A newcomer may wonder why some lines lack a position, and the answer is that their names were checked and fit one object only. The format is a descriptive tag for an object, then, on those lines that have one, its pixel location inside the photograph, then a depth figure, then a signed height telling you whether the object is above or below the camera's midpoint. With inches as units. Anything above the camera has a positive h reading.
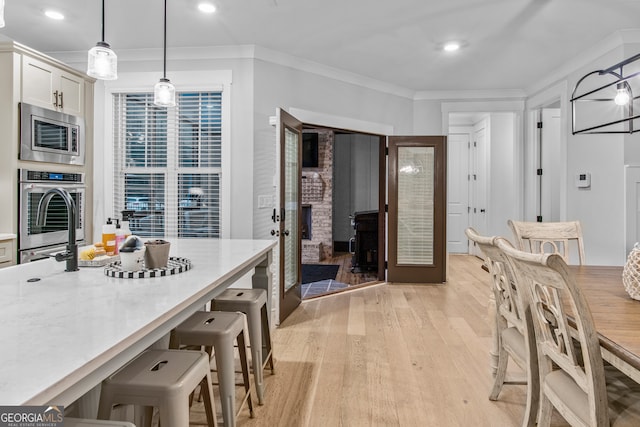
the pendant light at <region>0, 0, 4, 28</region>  46.4 +24.3
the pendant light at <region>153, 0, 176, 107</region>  92.4 +28.9
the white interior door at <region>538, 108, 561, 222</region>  202.2 +22.8
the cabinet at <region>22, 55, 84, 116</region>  120.5 +42.2
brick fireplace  296.8 +11.6
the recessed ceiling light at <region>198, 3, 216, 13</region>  118.6 +63.9
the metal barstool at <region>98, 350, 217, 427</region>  44.6 -20.4
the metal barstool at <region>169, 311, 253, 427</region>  63.2 -21.2
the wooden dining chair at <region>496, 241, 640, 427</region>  45.7 -19.4
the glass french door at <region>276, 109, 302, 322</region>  135.9 +0.4
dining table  43.6 -14.3
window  153.9 +20.2
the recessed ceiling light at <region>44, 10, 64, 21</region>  123.0 +63.8
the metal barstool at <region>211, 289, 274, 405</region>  81.3 -20.4
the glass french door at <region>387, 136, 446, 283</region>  199.9 +2.7
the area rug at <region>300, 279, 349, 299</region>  186.6 -37.9
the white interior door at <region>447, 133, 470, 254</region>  301.7 +15.9
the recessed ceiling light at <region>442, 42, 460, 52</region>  146.2 +64.5
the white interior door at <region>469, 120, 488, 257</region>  279.3 +25.5
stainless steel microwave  118.4 +25.6
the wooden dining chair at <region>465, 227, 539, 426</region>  64.8 -22.4
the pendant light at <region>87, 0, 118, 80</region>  73.0 +28.9
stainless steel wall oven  118.3 +0.1
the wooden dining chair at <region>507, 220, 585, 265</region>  104.0 -4.9
